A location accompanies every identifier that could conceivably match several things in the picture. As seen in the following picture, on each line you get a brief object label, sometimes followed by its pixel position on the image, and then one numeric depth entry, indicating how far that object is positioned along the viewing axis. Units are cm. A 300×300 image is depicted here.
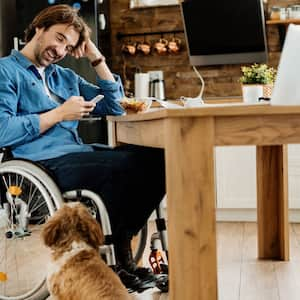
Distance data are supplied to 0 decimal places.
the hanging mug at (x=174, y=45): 470
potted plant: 311
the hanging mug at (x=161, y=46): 470
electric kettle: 462
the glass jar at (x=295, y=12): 438
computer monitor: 434
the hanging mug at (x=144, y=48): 474
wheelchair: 204
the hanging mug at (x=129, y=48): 476
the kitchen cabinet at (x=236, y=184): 409
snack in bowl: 247
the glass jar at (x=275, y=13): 443
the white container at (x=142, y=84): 461
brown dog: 182
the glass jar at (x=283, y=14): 441
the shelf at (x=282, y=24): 436
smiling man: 217
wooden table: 156
